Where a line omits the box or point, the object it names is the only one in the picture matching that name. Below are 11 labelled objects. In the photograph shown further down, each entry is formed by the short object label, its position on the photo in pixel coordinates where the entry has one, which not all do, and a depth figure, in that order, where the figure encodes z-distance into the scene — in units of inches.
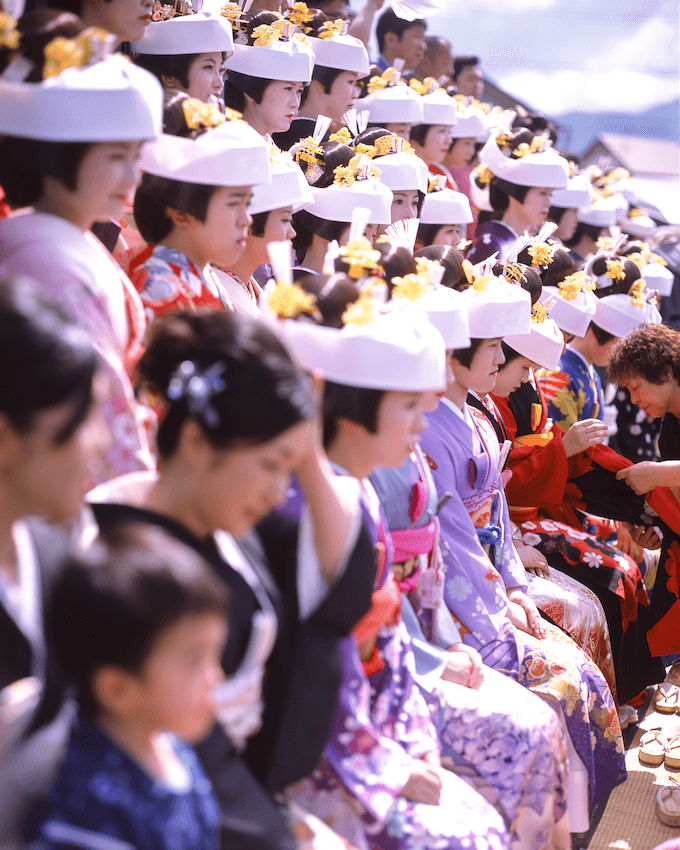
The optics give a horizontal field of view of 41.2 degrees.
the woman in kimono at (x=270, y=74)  143.4
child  47.8
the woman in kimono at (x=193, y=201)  86.0
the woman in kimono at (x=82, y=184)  66.9
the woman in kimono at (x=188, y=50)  128.0
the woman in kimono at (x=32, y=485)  50.2
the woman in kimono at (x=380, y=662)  72.3
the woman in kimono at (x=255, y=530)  57.8
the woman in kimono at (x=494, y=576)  111.0
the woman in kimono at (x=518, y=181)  203.2
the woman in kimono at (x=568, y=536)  148.0
